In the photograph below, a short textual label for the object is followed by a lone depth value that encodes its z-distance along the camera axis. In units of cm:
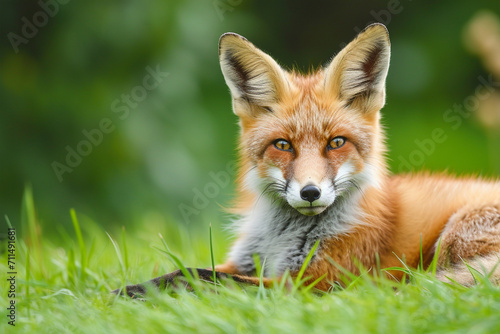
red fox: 663
